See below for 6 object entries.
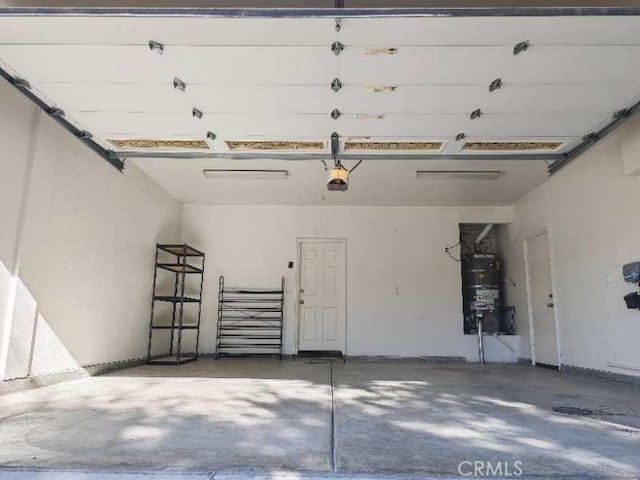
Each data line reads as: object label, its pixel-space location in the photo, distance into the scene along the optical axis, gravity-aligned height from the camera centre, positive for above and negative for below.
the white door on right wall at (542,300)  5.90 +0.16
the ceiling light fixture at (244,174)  5.80 +1.90
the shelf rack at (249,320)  7.08 -0.23
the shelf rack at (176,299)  6.00 +0.10
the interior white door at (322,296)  7.15 +0.21
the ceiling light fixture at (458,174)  5.69 +1.91
